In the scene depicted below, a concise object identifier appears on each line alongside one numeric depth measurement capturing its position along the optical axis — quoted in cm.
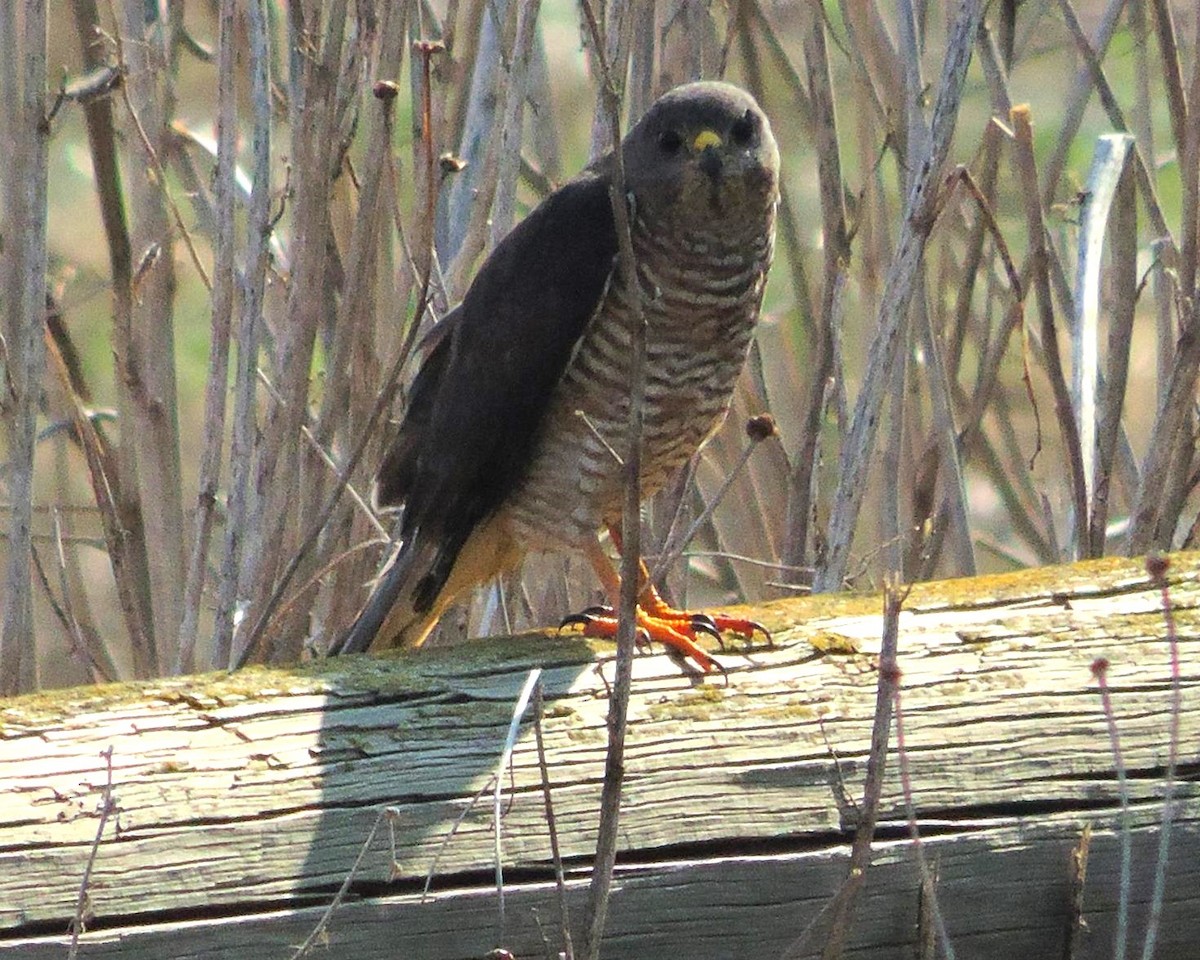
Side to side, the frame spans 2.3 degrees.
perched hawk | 1159
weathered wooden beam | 1136
